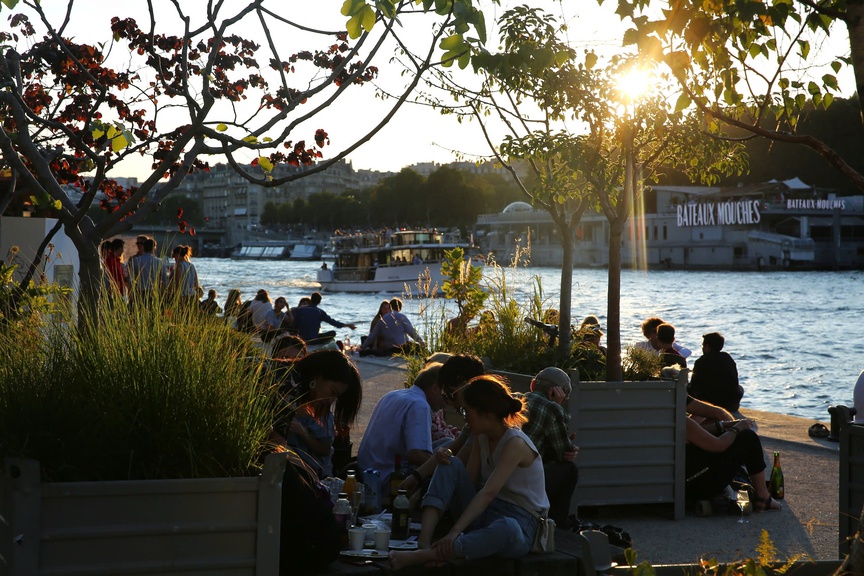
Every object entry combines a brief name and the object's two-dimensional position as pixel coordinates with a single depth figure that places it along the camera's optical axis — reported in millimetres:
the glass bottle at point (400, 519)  4055
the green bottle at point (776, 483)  6527
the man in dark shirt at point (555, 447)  5215
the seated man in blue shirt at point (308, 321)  14602
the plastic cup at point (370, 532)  3920
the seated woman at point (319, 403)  4543
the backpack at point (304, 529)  3420
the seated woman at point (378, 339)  16434
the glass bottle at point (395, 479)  4715
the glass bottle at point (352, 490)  4340
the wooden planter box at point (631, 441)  6078
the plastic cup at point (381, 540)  3766
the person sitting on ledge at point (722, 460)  6250
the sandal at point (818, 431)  9020
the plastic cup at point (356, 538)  3764
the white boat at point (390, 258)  59719
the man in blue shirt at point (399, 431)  5020
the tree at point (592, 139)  7516
